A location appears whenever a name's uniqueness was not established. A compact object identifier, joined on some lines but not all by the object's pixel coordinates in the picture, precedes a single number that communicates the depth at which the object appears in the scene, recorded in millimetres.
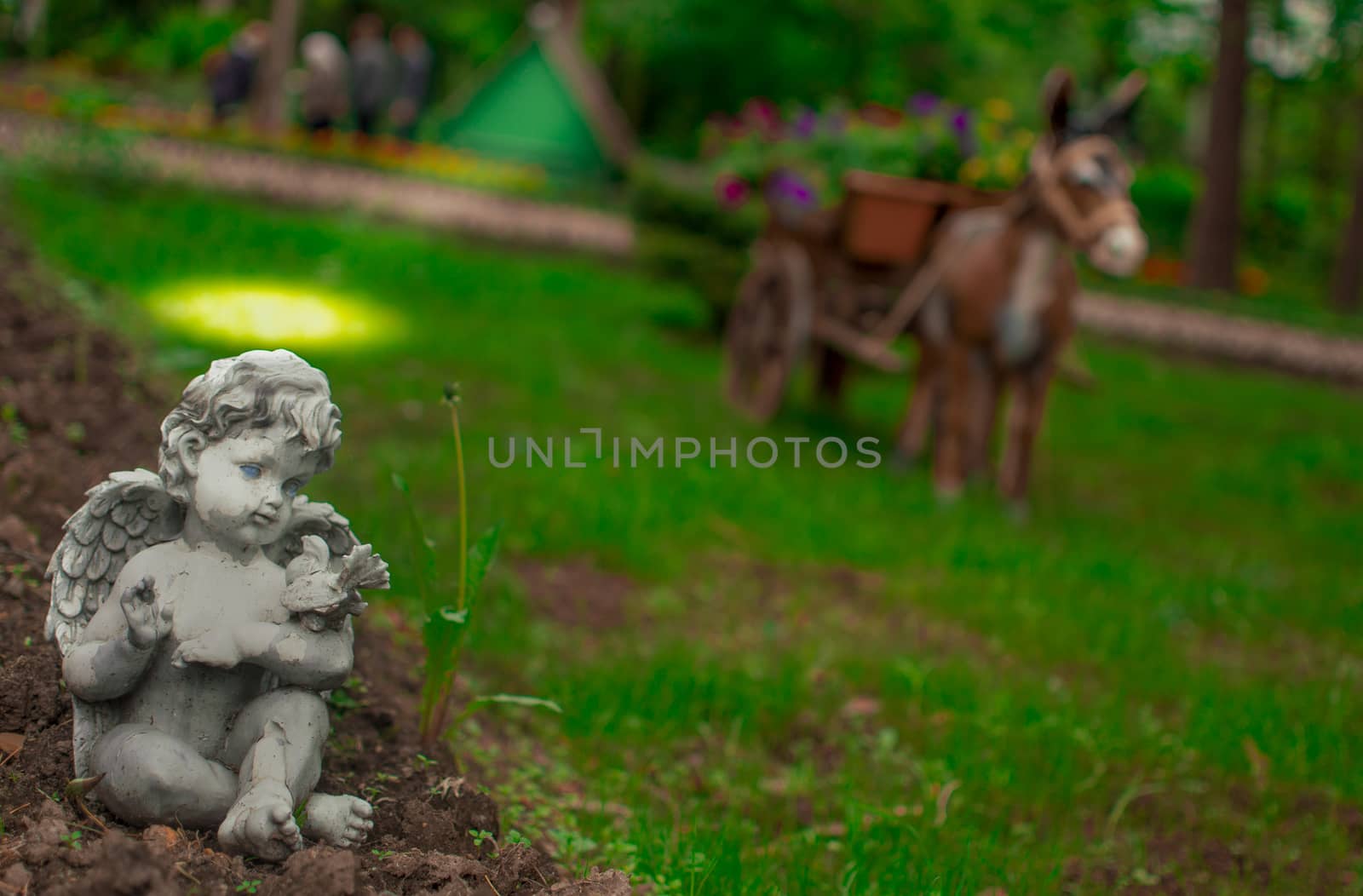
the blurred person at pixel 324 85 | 15953
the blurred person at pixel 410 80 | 17812
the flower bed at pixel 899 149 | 6605
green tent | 15375
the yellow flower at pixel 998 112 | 6773
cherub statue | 1992
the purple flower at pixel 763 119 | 7047
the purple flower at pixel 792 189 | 6625
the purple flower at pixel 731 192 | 7004
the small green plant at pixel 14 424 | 3537
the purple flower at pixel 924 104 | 6672
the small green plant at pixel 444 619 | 2527
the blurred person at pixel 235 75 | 16750
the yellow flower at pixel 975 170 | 6594
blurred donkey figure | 5301
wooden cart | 6316
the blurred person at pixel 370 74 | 16502
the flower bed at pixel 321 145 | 12883
